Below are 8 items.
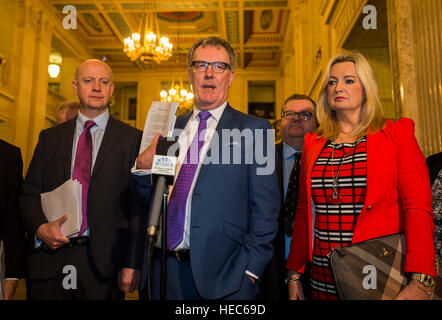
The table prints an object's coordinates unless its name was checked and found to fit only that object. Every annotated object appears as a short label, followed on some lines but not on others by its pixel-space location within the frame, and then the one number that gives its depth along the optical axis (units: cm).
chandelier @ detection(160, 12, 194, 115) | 1152
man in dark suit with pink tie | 175
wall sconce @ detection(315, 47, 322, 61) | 658
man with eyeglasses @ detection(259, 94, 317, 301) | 202
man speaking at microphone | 149
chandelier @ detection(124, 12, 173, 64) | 918
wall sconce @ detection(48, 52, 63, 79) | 1066
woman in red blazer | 139
